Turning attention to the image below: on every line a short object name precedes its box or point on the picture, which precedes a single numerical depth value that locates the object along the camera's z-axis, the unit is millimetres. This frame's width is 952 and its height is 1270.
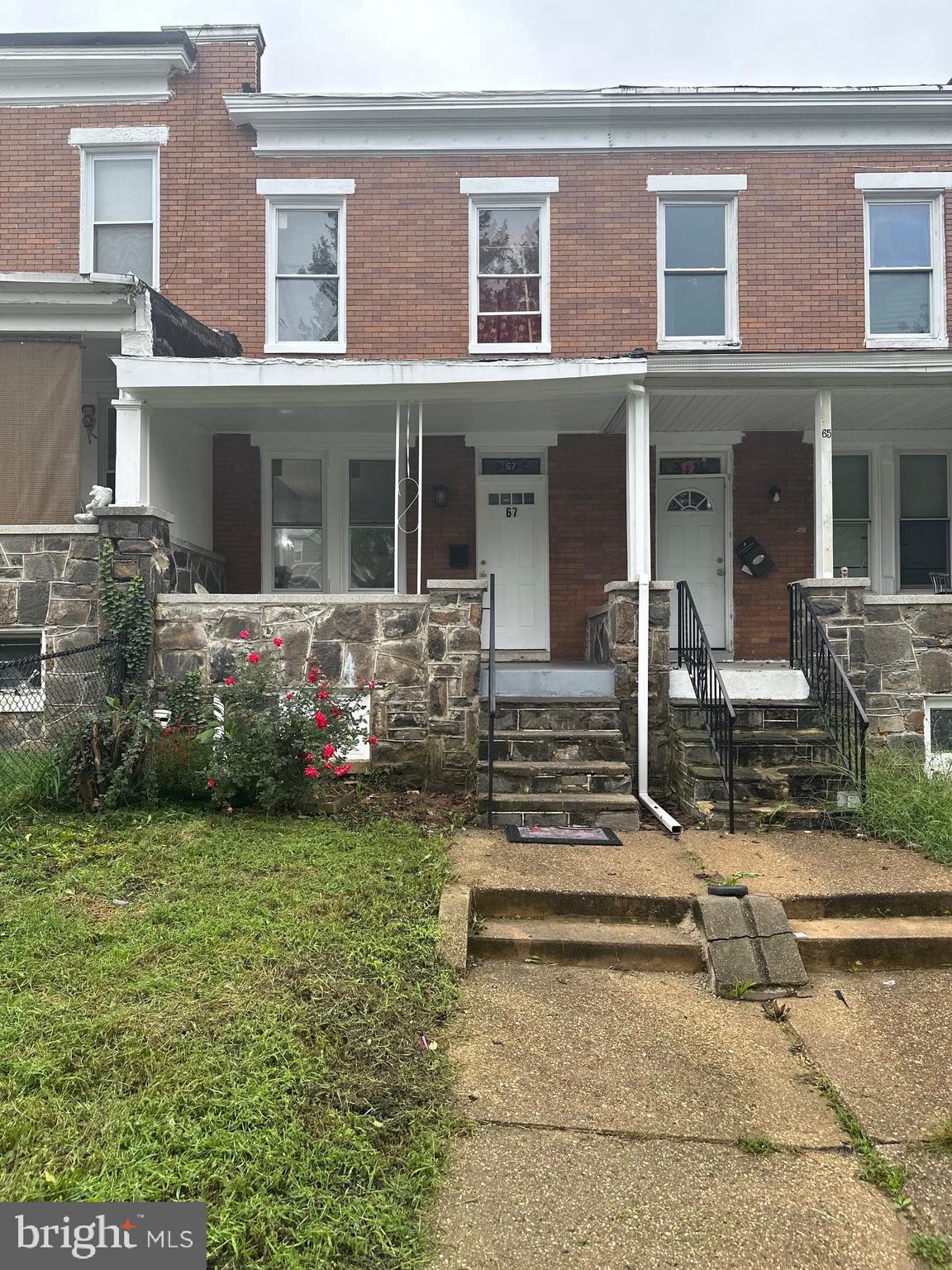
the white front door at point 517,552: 10180
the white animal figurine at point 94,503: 7727
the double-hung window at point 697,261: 10344
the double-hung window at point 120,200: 10445
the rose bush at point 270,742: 6114
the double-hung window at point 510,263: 10344
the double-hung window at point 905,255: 10328
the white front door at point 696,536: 10344
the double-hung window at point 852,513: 10422
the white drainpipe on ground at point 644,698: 7155
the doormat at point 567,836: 6059
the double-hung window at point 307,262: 10367
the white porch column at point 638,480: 7883
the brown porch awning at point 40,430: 8039
